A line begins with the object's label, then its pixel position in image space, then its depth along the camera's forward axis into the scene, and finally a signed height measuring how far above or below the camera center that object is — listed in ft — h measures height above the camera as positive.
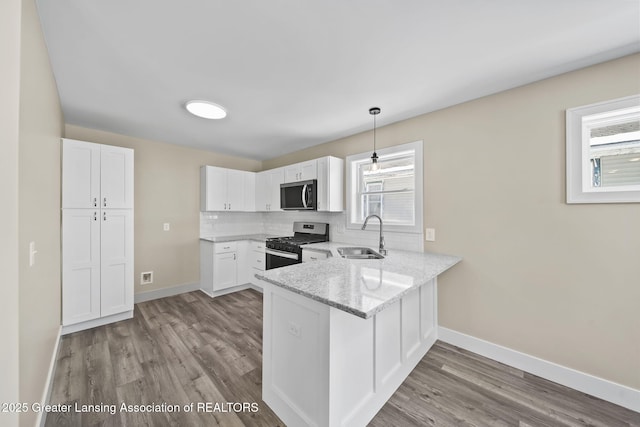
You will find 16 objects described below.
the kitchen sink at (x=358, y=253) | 8.67 -1.51
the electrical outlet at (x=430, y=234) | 8.53 -0.73
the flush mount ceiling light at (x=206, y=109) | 7.95 +3.64
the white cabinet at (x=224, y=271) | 12.34 -3.02
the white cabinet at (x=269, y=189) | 13.58 +1.47
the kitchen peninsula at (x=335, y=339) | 4.25 -2.58
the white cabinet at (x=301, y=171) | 11.54 +2.17
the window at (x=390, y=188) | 9.00 +1.08
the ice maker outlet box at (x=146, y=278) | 11.75 -3.17
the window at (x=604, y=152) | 5.51 +1.51
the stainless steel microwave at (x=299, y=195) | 11.34 +0.92
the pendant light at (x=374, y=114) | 8.11 +3.67
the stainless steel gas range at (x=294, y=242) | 10.69 -1.35
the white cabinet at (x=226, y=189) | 13.29 +1.44
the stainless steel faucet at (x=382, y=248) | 8.62 -1.25
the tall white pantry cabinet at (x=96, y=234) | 8.63 -0.80
